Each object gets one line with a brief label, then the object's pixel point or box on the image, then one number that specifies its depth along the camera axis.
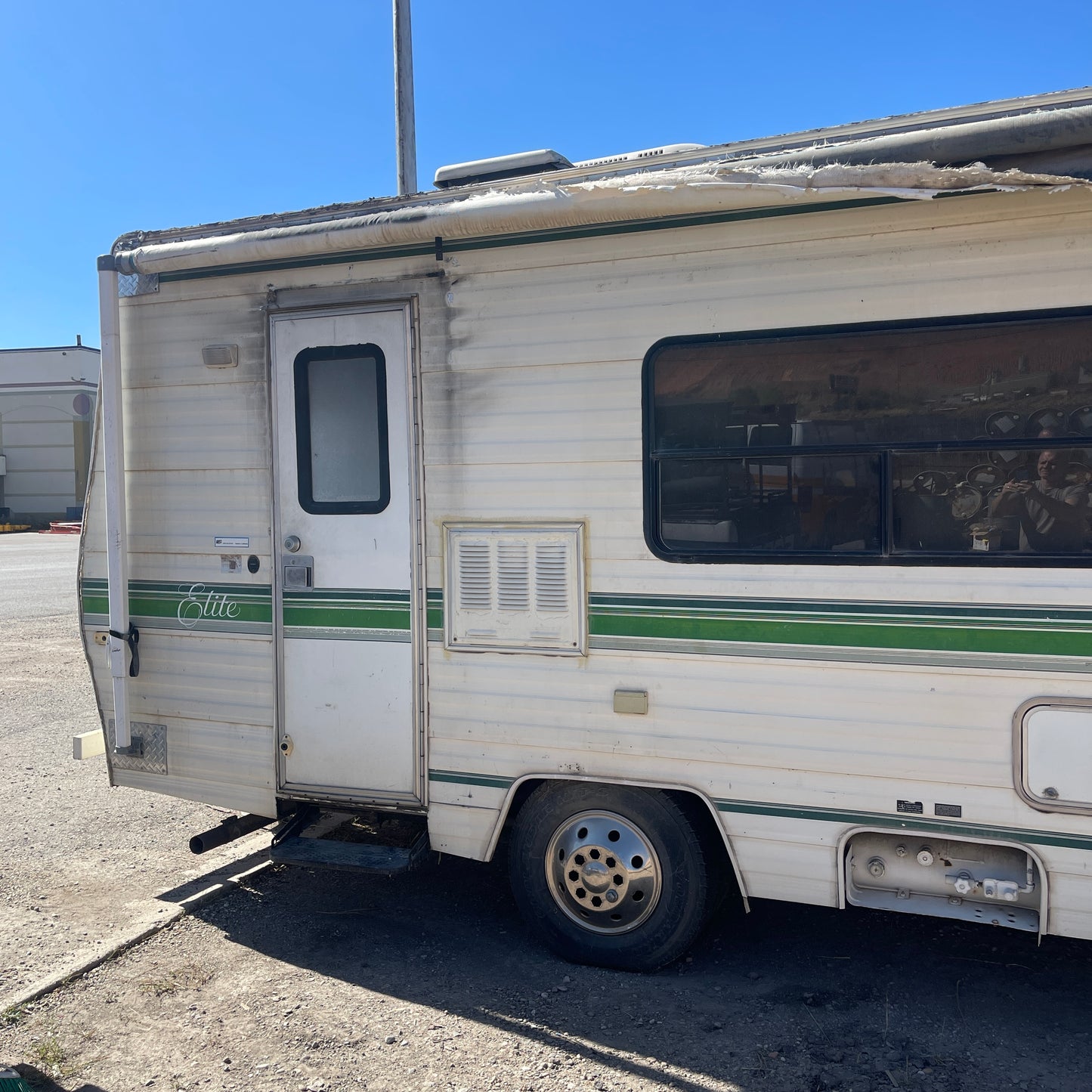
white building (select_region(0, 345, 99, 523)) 36.00
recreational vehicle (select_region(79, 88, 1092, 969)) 3.54
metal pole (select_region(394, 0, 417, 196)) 9.20
